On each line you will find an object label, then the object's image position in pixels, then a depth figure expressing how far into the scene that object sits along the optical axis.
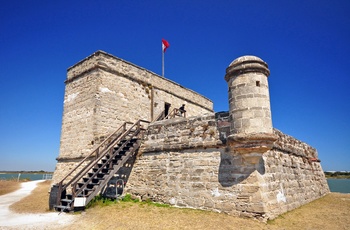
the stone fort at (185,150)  7.55
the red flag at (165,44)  19.42
